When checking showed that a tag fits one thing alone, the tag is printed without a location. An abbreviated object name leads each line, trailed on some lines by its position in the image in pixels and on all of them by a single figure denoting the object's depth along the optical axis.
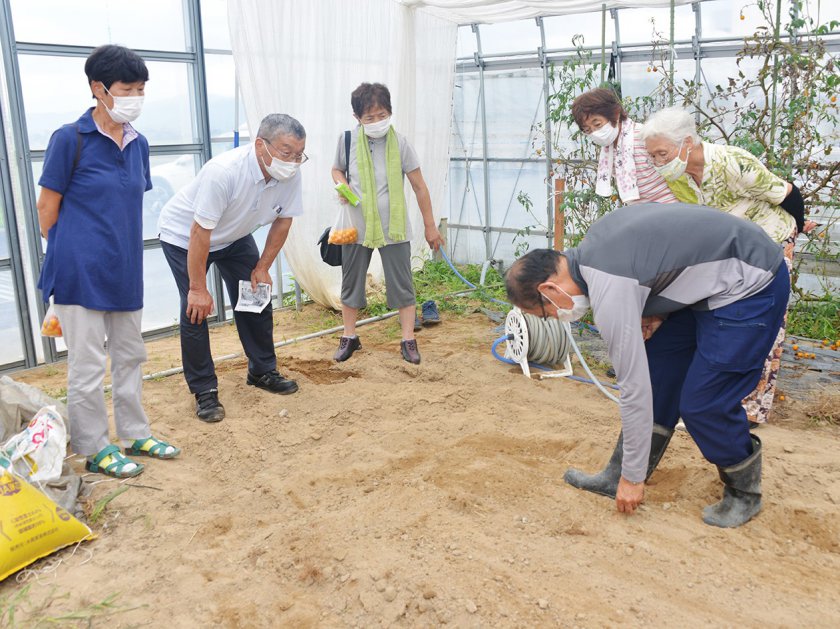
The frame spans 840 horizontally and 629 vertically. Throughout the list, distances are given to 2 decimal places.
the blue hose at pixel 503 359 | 4.88
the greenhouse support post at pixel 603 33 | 5.62
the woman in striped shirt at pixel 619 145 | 3.98
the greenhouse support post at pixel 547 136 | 6.72
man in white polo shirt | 3.85
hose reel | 4.95
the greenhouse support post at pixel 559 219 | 6.07
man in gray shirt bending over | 2.57
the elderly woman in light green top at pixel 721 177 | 3.52
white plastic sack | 3.03
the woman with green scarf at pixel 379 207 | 4.92
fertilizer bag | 2.72
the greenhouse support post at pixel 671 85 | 5.80
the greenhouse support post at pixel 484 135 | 7.66
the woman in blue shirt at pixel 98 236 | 3.17
